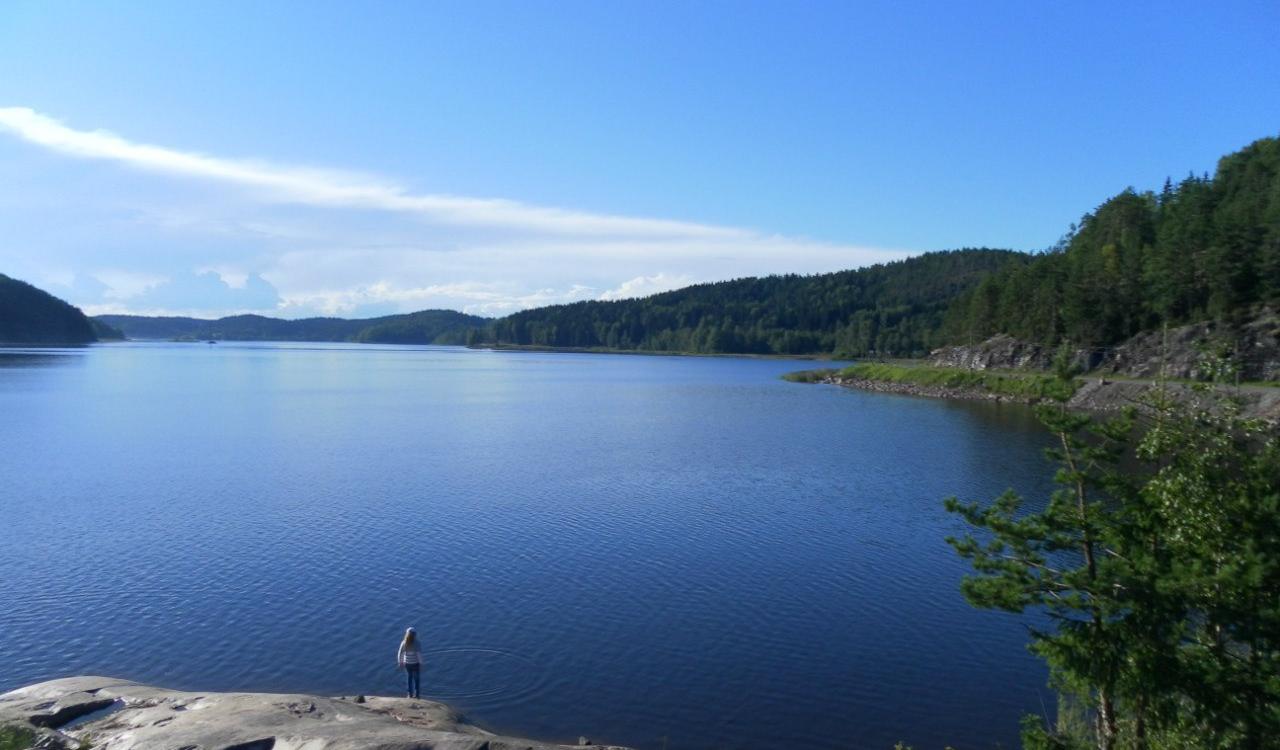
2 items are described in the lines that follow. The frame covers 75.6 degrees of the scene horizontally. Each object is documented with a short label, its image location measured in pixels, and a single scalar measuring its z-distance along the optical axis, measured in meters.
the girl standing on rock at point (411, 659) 17.67
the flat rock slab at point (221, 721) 13.69
